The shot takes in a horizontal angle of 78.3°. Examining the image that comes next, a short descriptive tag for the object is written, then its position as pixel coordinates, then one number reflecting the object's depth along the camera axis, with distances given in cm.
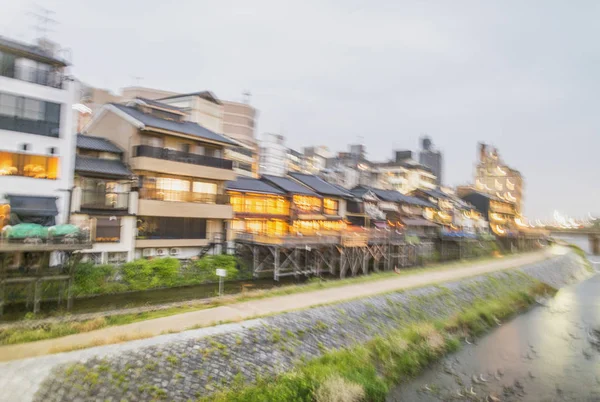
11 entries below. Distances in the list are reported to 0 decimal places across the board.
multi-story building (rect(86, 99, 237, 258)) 2664
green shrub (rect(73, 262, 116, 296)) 2175
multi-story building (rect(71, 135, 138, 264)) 2378
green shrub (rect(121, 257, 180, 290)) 2409
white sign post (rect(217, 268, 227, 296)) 2086
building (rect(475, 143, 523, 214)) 11294
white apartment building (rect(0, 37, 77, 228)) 2072
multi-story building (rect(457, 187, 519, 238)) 7638
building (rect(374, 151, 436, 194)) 8162
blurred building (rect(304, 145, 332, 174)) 8331
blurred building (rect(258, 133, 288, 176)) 6581
